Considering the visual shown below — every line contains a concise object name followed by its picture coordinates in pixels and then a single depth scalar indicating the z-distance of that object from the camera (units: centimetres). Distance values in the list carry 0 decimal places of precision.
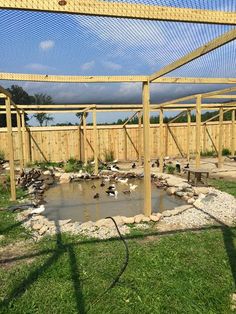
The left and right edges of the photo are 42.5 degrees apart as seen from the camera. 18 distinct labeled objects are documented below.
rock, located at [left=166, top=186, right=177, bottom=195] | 775
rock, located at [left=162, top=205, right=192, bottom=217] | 550
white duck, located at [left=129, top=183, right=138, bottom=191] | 856
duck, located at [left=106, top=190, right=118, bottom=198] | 788
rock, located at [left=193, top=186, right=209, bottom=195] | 708
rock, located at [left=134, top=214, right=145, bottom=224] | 516
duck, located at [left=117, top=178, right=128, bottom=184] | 973
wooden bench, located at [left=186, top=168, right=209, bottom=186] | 837
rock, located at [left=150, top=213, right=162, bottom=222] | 525
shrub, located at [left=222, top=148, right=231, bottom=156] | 1622
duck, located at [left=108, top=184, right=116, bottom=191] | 822
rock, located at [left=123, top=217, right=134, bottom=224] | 510
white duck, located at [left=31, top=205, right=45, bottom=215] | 590
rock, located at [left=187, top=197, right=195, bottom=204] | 643
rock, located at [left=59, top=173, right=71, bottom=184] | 1009
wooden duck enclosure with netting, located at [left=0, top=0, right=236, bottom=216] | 255
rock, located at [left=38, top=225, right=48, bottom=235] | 473
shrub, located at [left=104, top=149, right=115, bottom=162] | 1492
